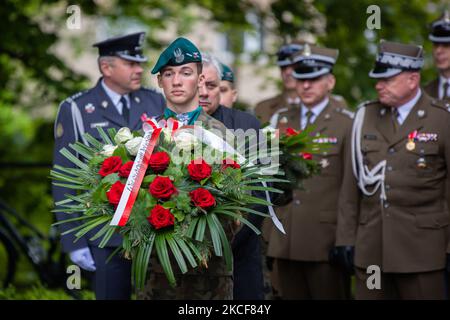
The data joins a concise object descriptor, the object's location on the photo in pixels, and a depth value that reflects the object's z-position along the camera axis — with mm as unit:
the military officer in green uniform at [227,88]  13070
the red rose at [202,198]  8461
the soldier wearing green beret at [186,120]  9281
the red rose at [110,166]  8828
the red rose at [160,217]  8344
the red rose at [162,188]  8445
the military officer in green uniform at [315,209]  14555
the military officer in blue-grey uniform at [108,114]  12336
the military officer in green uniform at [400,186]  12742
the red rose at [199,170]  8578
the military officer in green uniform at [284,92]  16672
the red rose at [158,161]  8633
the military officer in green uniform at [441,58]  15031
